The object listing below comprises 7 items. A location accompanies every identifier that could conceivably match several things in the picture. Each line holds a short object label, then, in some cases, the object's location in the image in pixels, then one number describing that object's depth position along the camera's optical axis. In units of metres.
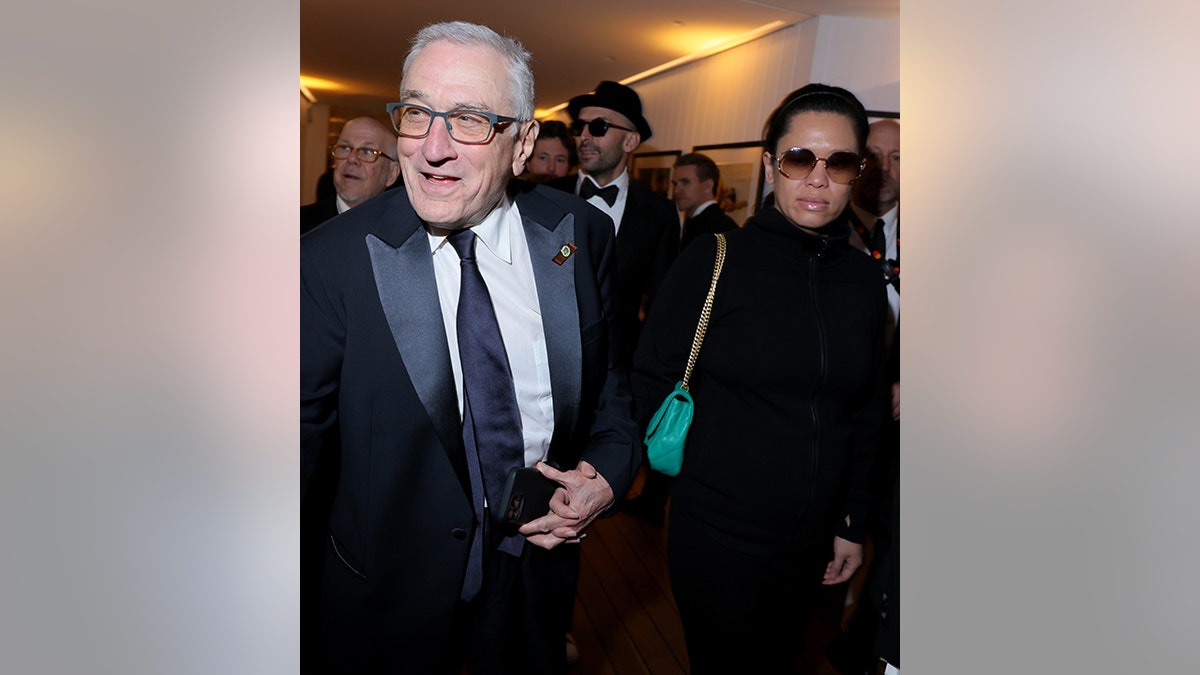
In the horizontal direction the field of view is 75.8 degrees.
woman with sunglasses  1.83
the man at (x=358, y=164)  3.60
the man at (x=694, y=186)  5.59
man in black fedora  4.18
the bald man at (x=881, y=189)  3.01
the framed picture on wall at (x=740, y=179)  7.09
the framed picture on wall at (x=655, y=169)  9.18
